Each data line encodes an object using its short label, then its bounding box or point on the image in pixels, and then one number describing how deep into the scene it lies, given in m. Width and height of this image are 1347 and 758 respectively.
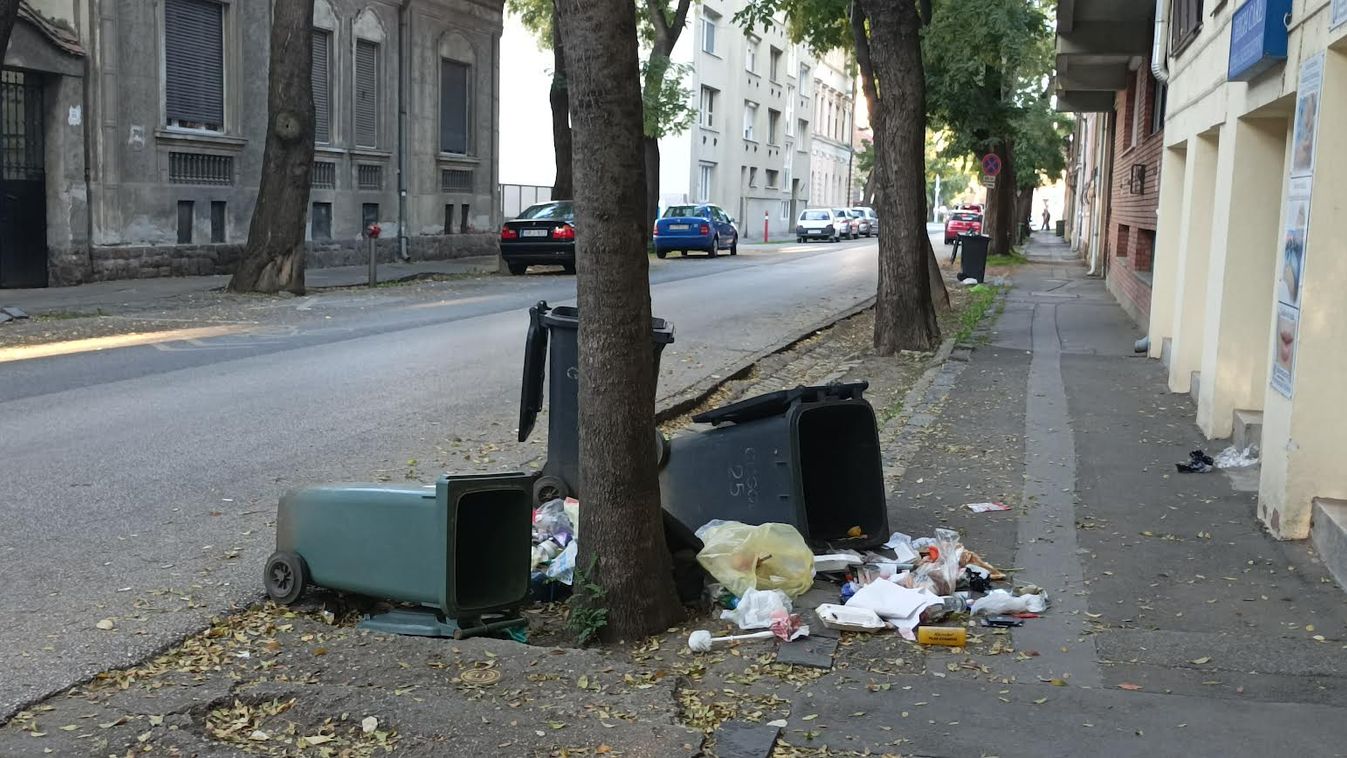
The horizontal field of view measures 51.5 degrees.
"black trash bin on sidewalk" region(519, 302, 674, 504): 7.07
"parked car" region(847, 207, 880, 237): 65.88
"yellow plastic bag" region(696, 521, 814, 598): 5.82
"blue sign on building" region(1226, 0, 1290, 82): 7.89
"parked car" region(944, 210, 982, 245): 47.24
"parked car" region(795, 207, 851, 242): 56.53
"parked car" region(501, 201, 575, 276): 26.95
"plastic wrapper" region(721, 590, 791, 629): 5.48
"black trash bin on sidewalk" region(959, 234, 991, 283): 27.67
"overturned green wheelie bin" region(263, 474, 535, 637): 5.16
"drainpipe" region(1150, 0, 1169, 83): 15.84
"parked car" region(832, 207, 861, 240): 62.46
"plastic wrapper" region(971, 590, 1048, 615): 5.80
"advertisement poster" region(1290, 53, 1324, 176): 6.94
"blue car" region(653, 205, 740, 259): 36.78
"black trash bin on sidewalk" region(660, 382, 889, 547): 6.32
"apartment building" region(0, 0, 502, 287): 20.94
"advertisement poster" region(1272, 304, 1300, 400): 7.07
